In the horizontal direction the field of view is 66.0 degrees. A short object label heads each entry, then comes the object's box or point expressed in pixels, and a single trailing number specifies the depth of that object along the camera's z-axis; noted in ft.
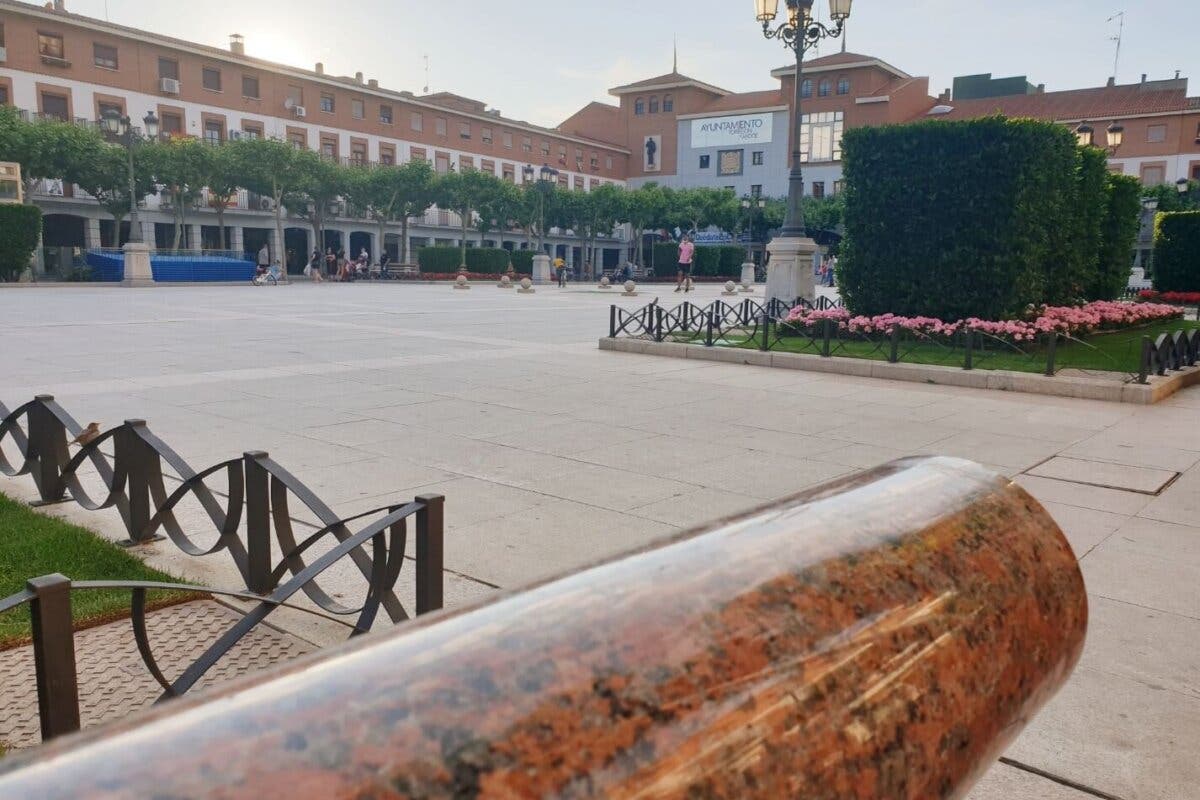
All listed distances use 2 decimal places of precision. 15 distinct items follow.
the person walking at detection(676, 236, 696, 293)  99.50
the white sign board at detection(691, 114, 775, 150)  230.48
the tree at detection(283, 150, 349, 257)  153.48
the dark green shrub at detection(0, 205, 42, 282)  95.96
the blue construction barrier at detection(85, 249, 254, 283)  115.34
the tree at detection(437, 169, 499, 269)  176.55
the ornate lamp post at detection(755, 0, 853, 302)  50.16
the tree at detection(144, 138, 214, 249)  134.62
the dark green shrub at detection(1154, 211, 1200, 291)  80.12
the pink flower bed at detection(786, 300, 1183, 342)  38.11
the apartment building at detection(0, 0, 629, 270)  139.74
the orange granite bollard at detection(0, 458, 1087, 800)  2.32
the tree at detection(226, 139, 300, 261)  143.13
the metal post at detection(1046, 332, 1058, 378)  31.81
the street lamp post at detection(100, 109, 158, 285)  101.74
